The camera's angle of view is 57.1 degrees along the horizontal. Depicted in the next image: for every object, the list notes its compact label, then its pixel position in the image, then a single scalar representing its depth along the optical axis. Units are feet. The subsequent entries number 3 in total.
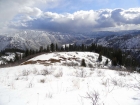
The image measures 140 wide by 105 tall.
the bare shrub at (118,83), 16.73
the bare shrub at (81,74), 23.21
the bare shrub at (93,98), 10.53
